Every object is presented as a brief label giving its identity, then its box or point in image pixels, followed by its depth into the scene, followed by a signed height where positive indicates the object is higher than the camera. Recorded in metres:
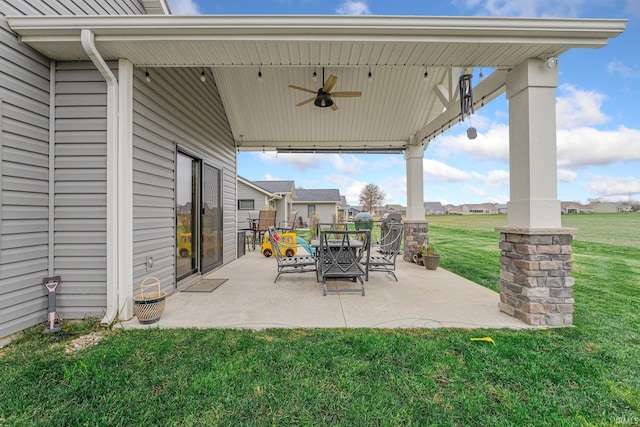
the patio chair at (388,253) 4.83 -0.72
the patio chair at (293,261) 4.86 -0.84
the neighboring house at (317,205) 23.68 +0.93
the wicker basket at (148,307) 2.94 -0.98
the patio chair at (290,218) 16.96 -0.17
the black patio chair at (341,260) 4.13 -0.70
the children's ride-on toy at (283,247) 7.00 -0.83
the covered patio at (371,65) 2.71 +1.65
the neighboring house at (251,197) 16.84 +1.17
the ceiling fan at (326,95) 4.63 +2.09
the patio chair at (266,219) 9.95 -0.11
